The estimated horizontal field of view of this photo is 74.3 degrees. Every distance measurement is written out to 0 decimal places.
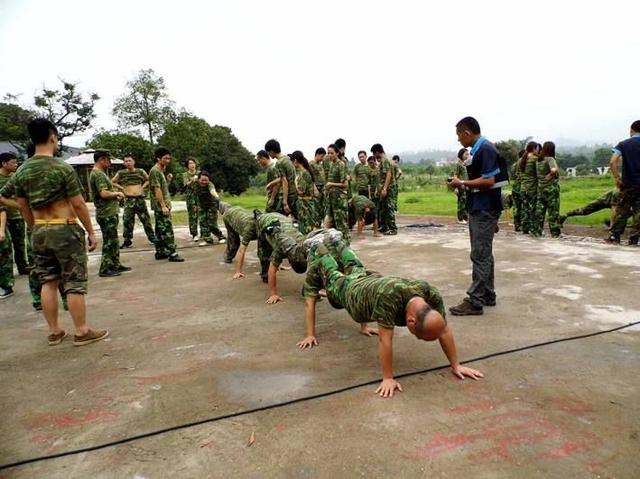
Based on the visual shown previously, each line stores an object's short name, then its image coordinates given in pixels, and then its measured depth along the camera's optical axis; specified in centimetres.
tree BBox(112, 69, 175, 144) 3083
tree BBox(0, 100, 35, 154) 2894
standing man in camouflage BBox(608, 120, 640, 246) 644
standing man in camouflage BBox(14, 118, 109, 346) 349
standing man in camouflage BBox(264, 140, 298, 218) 637
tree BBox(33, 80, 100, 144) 3104
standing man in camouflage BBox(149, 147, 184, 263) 701
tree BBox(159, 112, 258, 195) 3036
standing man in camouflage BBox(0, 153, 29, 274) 551
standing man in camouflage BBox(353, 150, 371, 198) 994
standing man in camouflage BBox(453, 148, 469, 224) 1059
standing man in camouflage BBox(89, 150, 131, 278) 619
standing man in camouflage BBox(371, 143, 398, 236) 909
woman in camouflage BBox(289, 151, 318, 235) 693
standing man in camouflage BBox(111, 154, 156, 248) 755
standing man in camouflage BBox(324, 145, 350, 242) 831
